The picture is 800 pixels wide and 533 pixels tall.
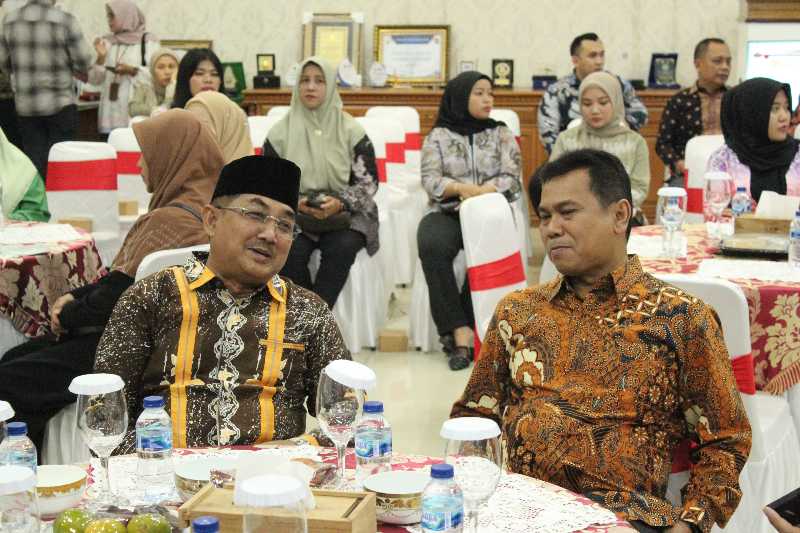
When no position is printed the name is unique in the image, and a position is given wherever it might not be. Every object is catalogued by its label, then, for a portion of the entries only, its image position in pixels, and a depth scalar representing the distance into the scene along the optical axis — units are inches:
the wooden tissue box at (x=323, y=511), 57.6
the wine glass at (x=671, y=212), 149.3
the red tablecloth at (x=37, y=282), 148.9
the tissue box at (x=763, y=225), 152.3
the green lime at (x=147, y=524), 58.1
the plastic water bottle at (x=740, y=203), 172.1
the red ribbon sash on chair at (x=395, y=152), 271.7
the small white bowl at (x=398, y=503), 65.9
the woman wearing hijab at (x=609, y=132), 229.6
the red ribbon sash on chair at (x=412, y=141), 307.0
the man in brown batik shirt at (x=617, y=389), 84.9
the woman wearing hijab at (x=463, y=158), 222.1
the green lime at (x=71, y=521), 58.6
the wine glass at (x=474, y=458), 63.2
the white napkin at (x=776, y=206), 157.6
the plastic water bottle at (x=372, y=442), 72.6
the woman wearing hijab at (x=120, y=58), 345.1
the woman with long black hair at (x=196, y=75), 239.3
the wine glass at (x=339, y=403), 73.0
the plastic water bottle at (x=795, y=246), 139.7
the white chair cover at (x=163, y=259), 117.5
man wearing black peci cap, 93.4
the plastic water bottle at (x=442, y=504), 60.1
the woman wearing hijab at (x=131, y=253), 127.3
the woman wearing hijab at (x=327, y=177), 213.8
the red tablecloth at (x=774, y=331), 128.0
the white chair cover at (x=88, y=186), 220.7
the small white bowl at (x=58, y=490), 65.4
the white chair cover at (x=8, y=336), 151.3
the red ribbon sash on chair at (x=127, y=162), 246.5
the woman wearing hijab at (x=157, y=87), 319.0
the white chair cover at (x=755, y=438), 109.0
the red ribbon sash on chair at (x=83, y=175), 220.5
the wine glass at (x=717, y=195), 164.2
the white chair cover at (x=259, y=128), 269.7
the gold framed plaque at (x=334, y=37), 394.0
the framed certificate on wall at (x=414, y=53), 387.9
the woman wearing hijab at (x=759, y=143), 185.5
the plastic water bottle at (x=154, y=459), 70.5
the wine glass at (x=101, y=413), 70.7
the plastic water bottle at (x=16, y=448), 68.6
